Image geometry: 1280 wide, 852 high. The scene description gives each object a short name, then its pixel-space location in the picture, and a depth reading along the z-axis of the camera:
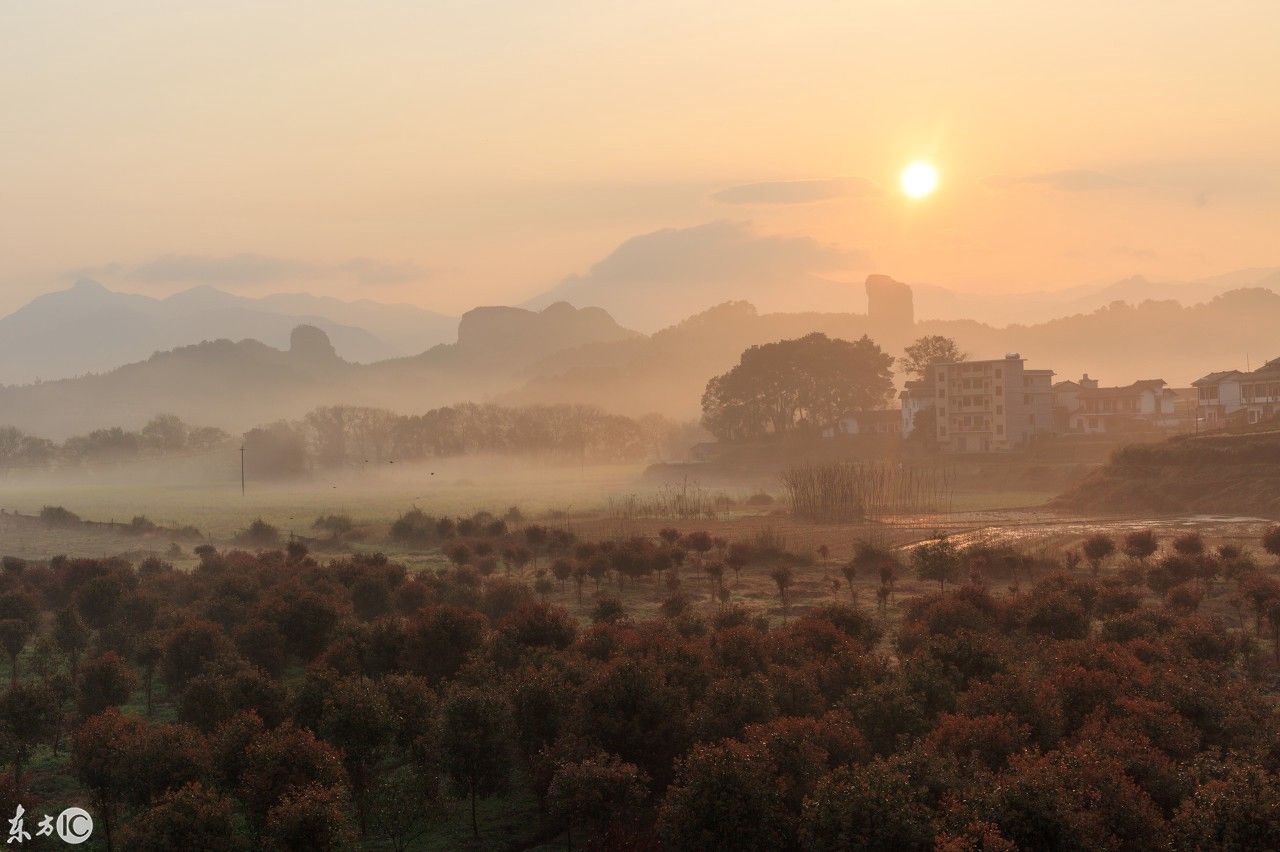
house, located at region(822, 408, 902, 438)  147.15
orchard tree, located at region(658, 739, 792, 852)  22.89
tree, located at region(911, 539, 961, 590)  54.41
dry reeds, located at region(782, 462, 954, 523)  89.62
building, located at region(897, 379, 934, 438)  137.62
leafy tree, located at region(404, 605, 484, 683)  38.88
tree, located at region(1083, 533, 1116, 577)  58.00
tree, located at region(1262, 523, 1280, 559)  56.41
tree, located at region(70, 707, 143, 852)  26.73
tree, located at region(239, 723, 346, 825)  25.52
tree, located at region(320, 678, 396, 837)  29.02
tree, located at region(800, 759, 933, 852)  20.97
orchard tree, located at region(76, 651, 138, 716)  35.12
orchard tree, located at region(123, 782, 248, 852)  22.36
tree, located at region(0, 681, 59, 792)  30.36
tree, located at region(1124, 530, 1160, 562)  58.00
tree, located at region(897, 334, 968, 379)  164.62
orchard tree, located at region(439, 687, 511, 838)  28.81
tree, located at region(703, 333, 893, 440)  149.62
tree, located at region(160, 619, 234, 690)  38.59
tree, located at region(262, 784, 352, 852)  22.91
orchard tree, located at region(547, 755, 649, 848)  25.44
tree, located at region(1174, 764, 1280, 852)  19.58
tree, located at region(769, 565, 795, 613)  52.09
